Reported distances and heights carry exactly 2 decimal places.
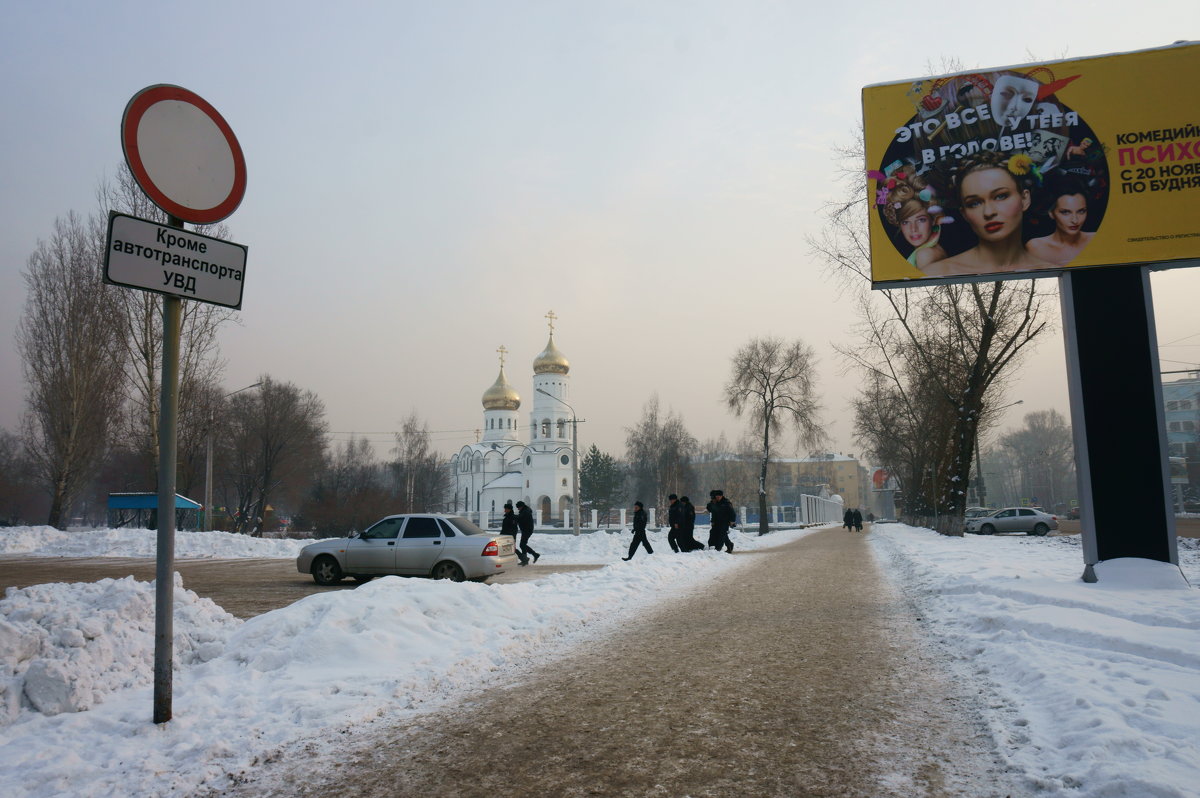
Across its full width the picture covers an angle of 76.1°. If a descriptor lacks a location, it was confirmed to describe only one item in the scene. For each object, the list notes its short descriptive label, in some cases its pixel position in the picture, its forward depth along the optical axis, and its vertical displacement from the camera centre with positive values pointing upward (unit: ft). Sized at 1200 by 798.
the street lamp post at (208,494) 108.06 -0.08
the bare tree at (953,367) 82.89 +15.12
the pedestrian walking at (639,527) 68.23 -3.61
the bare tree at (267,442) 168.76 +11.45
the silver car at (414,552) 47.70 -3.95
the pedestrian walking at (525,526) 67.26 -3.30
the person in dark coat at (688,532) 73.36 -4.43
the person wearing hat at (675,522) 72.79 -3.44
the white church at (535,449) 273.54 +14.99
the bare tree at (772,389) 154.10 +19.33
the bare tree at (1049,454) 364.79 +11.74
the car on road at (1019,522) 125.08 -6.90
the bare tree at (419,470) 254.06 +7.08
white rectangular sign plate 14.52 +4.64
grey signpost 14.88 +5.09
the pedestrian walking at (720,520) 77.24 -3.56
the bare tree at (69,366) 111.65 +19.68
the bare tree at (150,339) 92.22 +19.12
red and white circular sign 15.08 +7.00
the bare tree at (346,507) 139.44 -2.98
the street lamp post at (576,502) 121.38 -2.32
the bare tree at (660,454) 265.13 +11.47
